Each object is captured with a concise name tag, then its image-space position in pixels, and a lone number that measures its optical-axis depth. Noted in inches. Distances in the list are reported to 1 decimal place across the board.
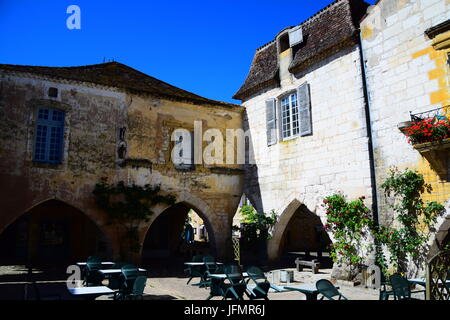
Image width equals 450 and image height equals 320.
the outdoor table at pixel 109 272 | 269.9
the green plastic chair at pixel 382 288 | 226.4
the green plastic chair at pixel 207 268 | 314.0
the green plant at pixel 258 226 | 453.1
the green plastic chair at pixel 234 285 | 227.0
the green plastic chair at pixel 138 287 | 216.3
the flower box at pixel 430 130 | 269.0
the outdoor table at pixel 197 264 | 334.4
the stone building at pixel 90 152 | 382.6
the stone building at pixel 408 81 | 287.6
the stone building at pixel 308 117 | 364.5
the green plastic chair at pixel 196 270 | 336.5
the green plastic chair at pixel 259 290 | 215.3
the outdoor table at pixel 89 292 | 196.3
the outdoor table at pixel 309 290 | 197.9
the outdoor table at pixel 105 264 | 326.4
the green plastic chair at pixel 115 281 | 274.4
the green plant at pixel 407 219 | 293.3
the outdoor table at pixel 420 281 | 231.0
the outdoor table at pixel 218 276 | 255.5
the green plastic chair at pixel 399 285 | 212.1
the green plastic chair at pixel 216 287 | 261.3
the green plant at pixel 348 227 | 337.7
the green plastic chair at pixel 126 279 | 246.8
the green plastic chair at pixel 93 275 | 290.7
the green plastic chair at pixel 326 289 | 191.6
